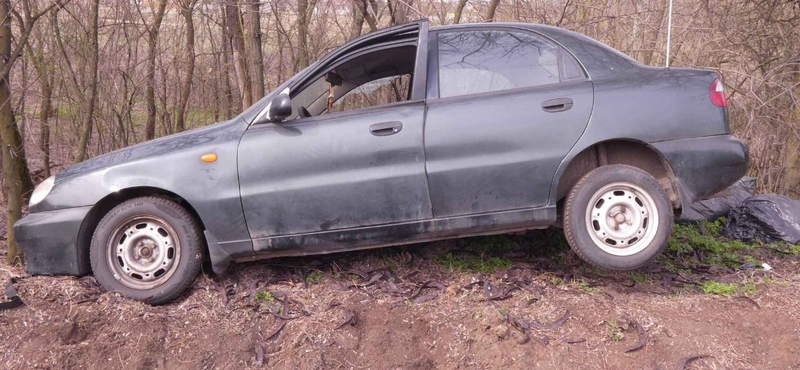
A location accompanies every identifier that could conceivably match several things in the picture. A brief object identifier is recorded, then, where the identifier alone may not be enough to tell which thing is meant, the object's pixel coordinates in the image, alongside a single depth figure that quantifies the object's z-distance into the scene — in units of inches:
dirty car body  155.6
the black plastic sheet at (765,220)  214.5
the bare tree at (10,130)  187.2
